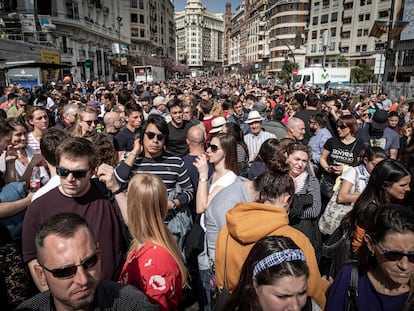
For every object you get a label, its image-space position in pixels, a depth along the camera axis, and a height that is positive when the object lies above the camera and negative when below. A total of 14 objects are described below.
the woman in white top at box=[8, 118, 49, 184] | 3.37 -0.80
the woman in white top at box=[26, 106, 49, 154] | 4.60 -0.50
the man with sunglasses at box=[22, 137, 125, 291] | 2.27 -0.88
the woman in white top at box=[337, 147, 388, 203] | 3.31 -0.93
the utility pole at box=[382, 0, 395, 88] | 15.93 +2.67
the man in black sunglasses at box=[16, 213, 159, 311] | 1.45 -0.85
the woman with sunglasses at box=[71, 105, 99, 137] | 4.63 -0.48
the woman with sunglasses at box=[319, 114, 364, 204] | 4.53 -0.91
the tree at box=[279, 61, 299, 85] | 50.97 +3.52
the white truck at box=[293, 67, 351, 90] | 33.28 +1.73
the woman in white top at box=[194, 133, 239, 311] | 2.94 -0.91
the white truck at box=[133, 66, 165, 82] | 36.75 +2.13
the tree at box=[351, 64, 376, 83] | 39.28 +2.21
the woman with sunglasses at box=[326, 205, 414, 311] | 1.80 -1.09
